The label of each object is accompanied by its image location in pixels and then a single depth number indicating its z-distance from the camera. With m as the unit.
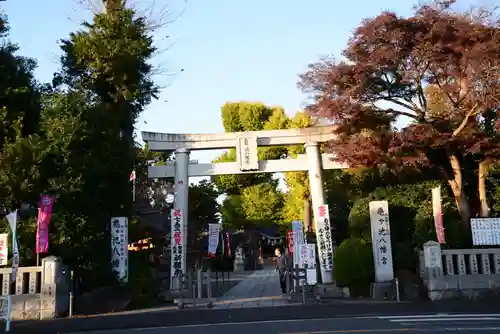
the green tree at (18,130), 12.98
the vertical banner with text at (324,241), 16.31
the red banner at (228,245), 30.76
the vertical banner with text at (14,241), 11.28
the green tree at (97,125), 13.86
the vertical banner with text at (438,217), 14.28
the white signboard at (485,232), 14.16
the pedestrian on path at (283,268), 16.09
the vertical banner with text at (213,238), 20.53
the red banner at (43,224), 12.45
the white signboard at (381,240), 14.74
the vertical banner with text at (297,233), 16.70
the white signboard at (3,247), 12.31
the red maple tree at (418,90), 14.21
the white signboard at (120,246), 14.82
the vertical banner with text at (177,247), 16.95
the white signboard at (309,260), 15.33
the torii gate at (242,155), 17.66
